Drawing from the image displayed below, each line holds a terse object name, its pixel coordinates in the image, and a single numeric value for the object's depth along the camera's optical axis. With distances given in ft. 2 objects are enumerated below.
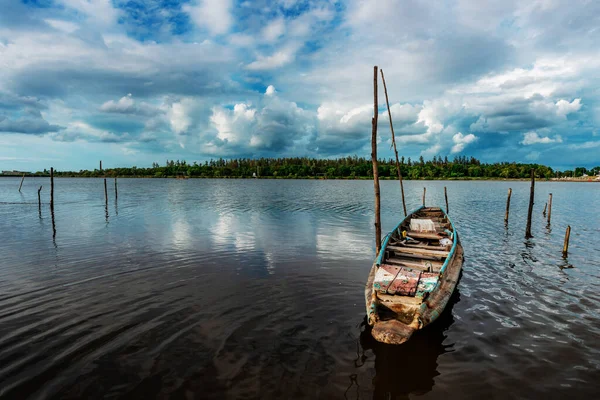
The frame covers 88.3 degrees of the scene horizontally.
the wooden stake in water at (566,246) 54.09
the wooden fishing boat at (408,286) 24.66
